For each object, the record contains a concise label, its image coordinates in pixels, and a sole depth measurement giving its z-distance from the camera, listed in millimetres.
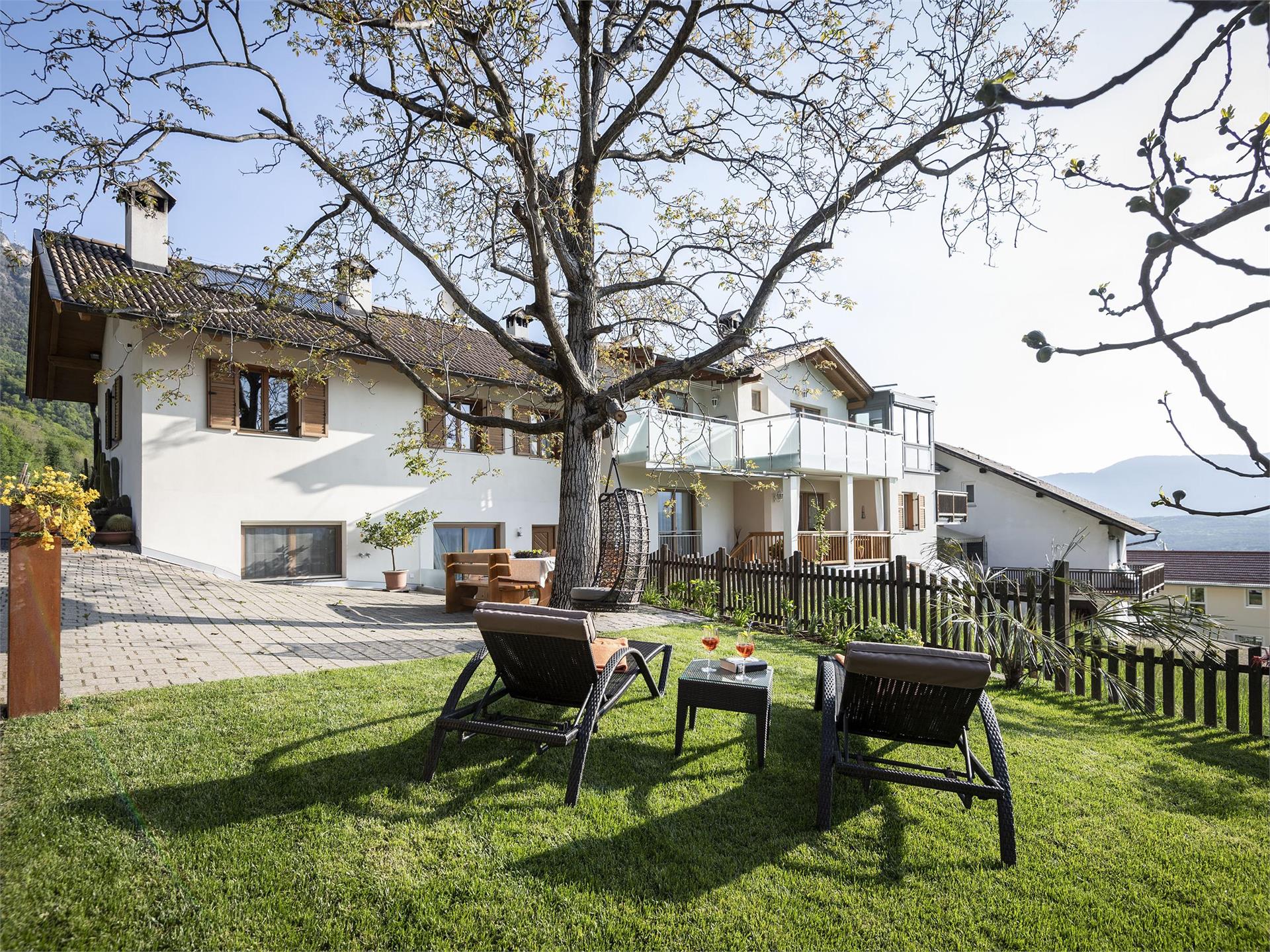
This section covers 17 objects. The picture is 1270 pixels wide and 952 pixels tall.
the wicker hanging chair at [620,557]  8328
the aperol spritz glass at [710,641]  4750
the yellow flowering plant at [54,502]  4402
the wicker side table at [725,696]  4254
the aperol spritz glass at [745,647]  4852
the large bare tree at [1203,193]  1192
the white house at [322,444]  11883
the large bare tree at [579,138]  6289
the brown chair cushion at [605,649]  4902
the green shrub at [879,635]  7941
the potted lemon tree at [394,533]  13664
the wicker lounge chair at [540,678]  3834
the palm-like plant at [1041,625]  6004
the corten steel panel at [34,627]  4305
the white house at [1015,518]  29125
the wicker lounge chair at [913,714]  3432
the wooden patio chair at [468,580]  10648
